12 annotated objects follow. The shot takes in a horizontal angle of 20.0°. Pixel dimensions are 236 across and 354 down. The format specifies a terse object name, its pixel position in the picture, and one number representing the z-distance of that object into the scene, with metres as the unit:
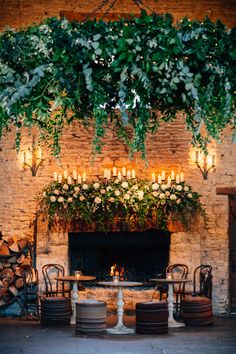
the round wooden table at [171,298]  9.11
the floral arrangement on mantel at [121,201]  10.15
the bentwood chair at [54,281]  10.16
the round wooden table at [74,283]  9.08
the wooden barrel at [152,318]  8.42
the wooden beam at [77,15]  10.76
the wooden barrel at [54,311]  9.16
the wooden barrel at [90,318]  8.52
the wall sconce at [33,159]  10.64
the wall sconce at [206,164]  10.62
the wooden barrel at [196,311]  9.23
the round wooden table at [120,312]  8.56
